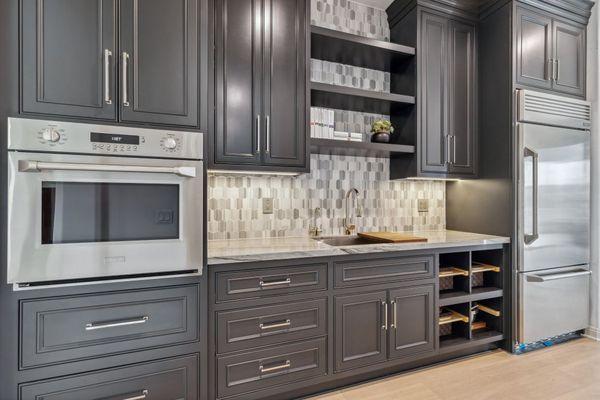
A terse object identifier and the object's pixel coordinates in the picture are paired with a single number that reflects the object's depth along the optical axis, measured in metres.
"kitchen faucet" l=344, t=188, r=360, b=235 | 2.73
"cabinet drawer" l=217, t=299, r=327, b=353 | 1.79
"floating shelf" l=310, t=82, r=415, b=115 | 2.36
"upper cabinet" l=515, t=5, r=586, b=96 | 2.64
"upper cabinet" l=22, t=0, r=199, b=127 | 1.42
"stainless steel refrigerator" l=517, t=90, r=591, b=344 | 2.58
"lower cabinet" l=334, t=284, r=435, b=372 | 2.07
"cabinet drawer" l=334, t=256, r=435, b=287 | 2.07
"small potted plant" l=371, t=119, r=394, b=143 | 2.66
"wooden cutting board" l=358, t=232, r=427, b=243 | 2.29
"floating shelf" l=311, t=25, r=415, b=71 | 2.37
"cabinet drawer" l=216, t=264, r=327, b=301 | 1.79
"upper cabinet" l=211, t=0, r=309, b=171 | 2.03
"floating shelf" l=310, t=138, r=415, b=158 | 2.35
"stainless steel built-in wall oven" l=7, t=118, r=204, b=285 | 1.39
